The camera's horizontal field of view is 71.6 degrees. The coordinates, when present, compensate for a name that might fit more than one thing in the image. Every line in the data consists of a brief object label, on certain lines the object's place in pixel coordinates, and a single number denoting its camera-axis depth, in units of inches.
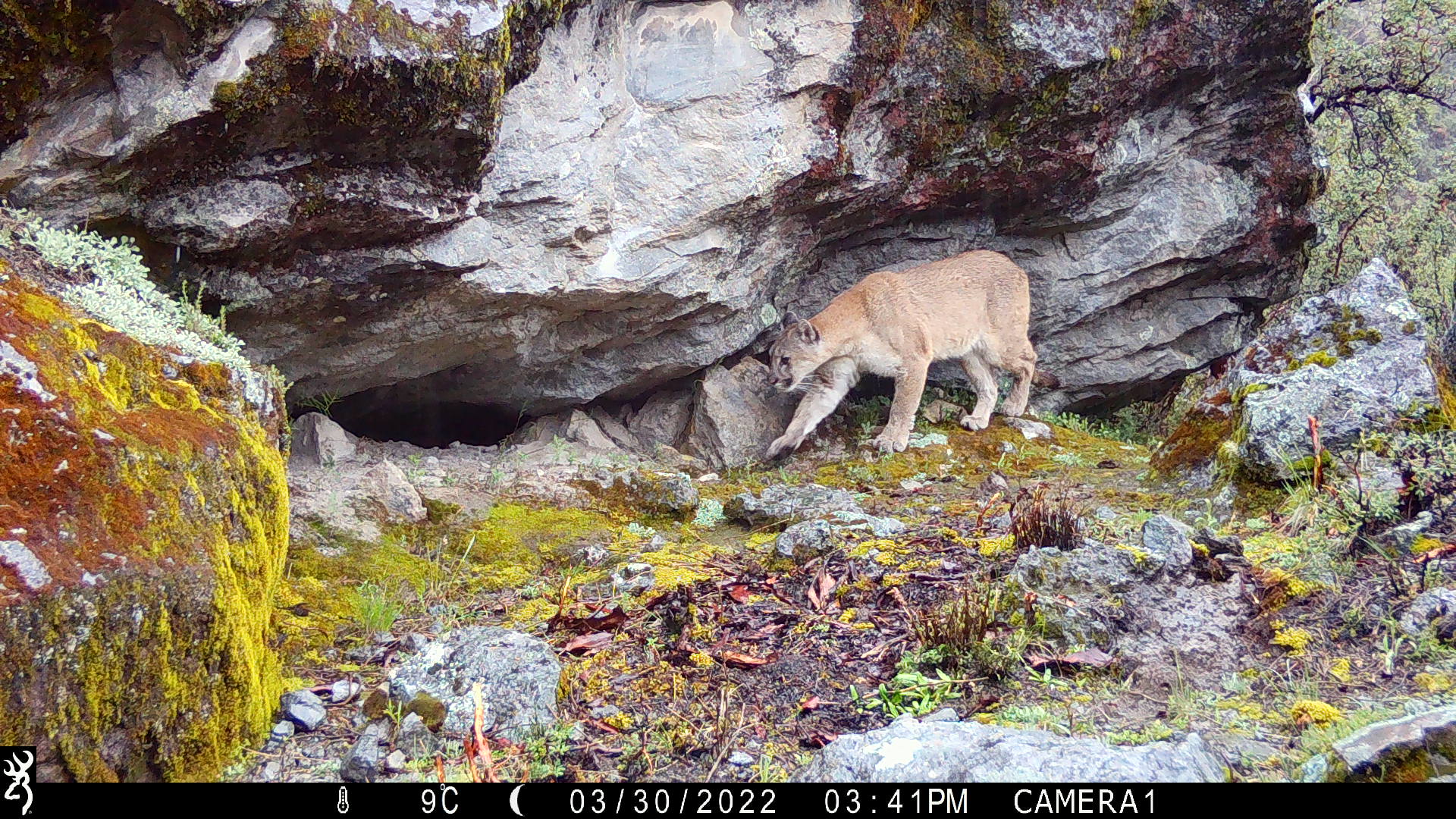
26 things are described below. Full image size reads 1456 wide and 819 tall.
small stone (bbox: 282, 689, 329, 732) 130.8
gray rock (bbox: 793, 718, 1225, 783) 101.0
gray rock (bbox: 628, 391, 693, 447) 335.3
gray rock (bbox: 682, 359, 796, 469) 325.1
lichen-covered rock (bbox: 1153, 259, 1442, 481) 187.3
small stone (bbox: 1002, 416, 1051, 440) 349.7
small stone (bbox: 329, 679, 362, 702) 139.6
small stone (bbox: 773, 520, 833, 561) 190.2
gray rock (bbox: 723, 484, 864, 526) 243.3
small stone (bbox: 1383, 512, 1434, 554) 147.3
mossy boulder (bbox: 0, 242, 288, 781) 101.3
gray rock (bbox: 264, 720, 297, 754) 125.5
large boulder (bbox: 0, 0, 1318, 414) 182.4
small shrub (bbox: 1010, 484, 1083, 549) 174.6
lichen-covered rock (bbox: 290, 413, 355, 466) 274.5
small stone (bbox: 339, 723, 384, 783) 116.7
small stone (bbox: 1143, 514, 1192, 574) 158.2
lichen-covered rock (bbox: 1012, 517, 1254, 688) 136.1
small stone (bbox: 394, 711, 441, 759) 121.7
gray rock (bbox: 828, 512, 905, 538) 213.2
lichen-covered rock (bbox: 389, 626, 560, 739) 129.7
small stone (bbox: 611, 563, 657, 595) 187.0
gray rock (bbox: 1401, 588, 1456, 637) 126.6
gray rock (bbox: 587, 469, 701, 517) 253.1
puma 336.8
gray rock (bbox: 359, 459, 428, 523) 224.1
